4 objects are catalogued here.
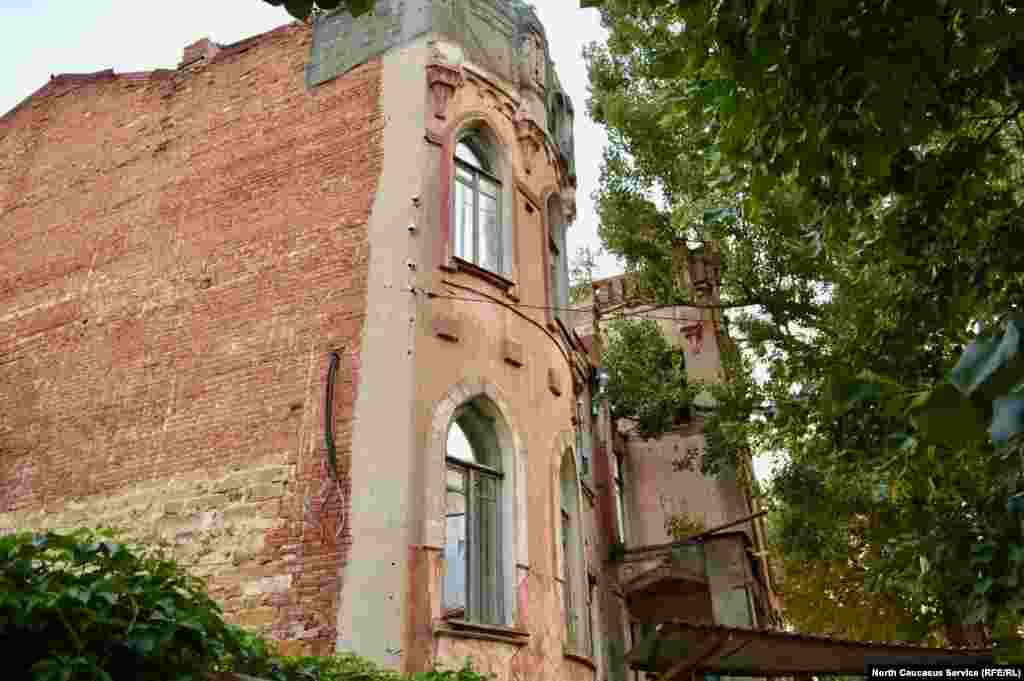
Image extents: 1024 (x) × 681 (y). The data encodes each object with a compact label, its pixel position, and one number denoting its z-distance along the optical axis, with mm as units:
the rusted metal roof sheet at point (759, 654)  8055
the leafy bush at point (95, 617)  3691
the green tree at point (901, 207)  3914
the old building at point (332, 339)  8820
